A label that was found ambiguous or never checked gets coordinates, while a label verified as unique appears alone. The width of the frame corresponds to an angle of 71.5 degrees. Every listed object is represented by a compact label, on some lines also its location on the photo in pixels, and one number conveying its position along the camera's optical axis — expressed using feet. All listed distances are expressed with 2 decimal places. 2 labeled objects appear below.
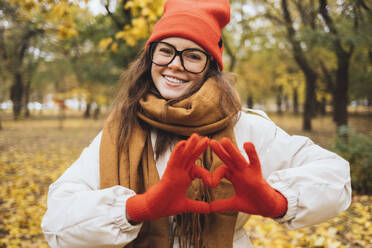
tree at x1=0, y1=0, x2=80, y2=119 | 12.42
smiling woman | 3.25
